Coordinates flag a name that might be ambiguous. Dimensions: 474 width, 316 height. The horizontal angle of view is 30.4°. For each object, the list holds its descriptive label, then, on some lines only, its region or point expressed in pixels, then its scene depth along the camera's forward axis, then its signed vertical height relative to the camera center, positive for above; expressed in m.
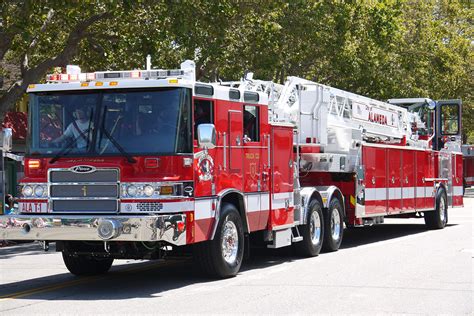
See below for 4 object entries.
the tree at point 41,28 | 18.73 +3.26
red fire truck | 11.02 -0.12
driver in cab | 11.45 +0.41
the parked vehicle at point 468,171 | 52.84 -0.61
